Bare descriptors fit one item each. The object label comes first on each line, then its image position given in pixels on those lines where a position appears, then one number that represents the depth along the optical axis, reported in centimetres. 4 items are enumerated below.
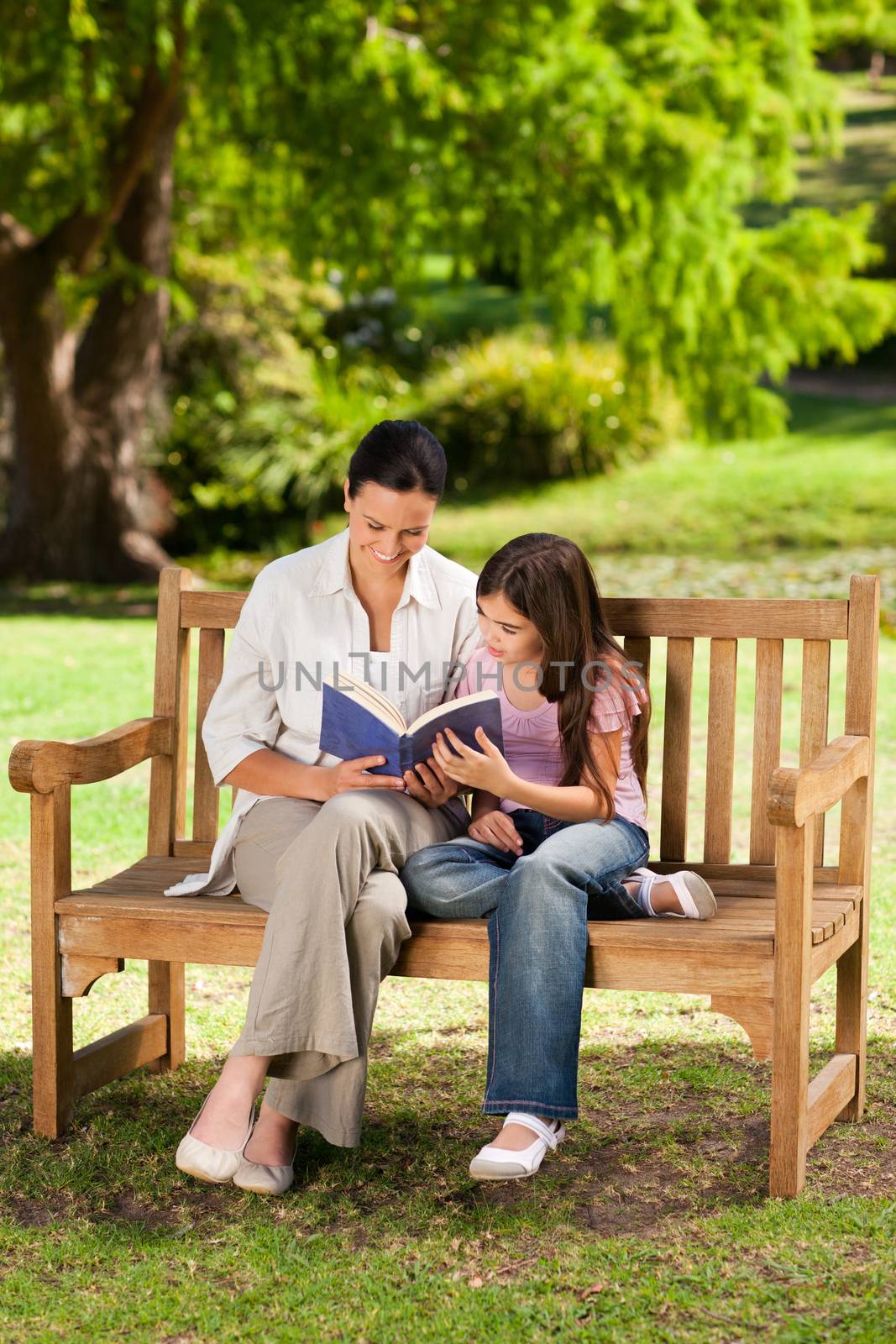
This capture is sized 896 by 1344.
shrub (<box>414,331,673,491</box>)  2761
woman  573
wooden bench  566
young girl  564
